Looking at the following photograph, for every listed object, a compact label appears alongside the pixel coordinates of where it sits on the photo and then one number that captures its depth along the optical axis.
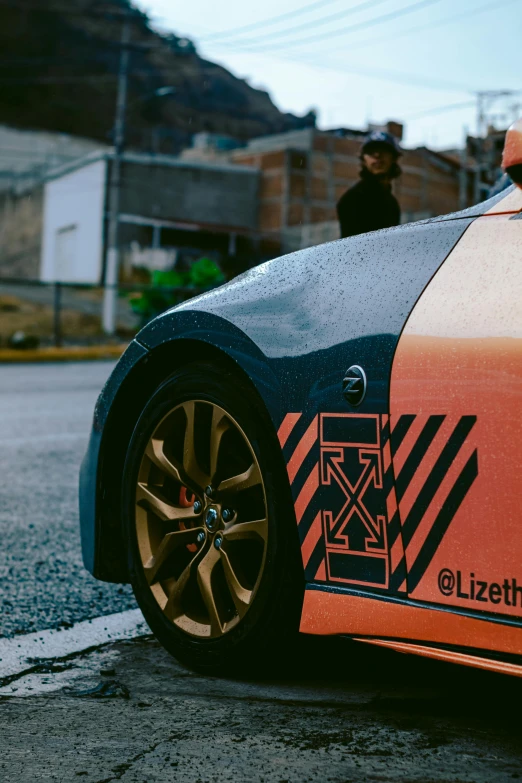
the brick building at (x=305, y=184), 57.66
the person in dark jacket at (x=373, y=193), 5.38
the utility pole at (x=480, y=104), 35.38
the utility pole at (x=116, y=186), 35.31
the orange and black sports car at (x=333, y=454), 2.42
